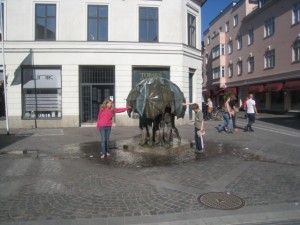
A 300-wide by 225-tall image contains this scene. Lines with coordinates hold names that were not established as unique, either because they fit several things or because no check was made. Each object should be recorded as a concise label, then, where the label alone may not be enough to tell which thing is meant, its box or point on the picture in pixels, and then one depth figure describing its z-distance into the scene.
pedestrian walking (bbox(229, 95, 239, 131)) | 15.15
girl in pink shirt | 8.91
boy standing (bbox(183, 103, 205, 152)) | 9.43
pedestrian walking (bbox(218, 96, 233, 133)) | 14.60
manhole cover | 5.05
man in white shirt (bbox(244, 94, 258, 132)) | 14.70
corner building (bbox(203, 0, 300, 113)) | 28.53
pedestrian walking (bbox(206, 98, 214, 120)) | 22.06
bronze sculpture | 9.82
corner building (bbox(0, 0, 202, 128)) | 17.61
